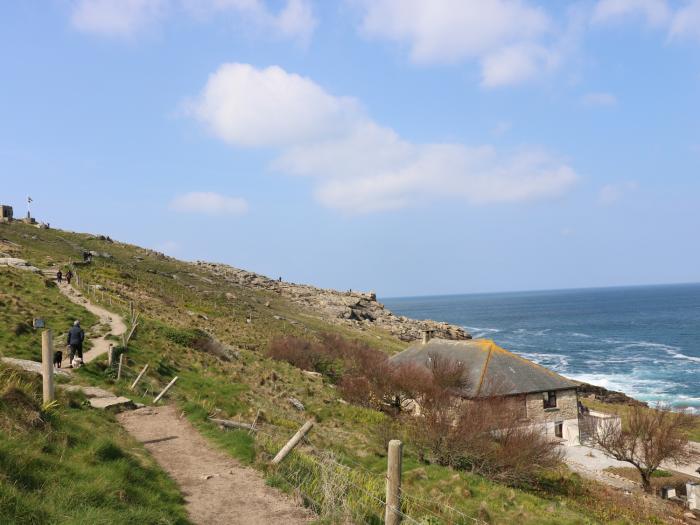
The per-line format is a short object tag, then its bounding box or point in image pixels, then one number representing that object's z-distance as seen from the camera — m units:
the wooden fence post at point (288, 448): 12.25
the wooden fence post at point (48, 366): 12.88
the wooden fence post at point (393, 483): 8.59
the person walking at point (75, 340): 20.25
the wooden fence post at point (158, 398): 18.33
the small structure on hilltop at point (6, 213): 88.06
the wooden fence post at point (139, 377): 20.06
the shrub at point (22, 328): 22.20
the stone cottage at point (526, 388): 34.00
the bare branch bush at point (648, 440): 27.53
